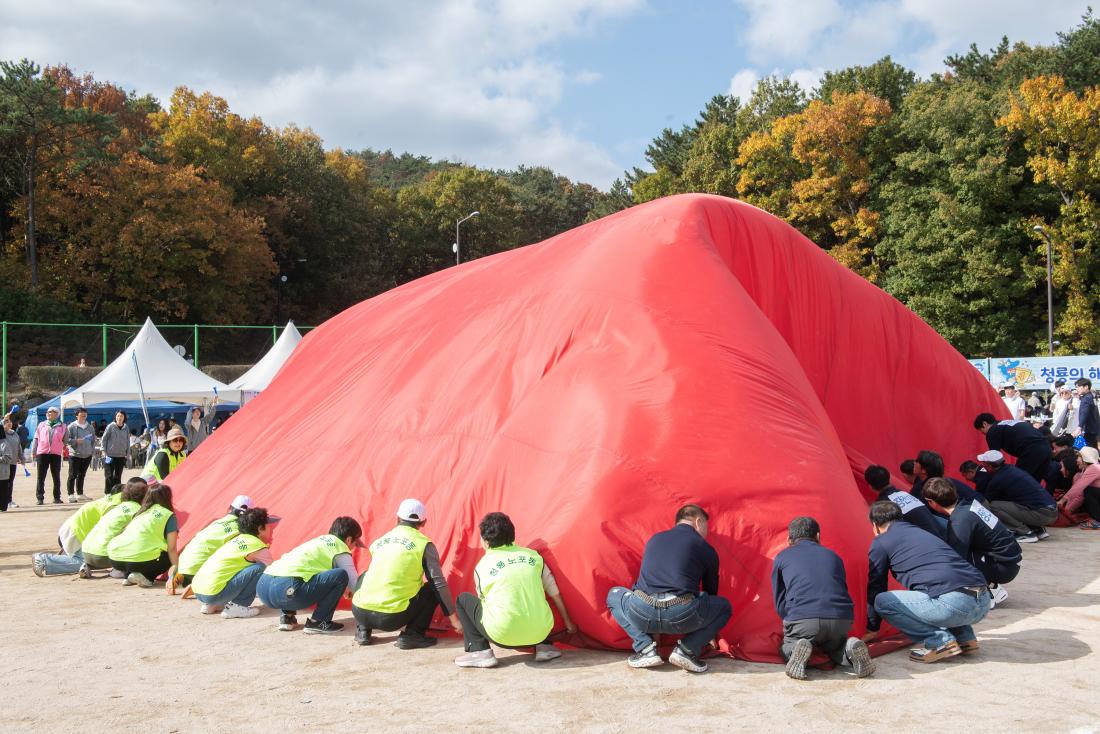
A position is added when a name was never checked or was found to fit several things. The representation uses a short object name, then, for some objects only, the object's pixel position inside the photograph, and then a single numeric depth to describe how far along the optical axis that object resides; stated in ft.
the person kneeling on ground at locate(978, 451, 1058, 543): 34.91
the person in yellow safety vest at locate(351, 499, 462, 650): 22.15
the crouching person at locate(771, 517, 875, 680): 18.86
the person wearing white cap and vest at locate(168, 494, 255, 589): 28.68
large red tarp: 22.44
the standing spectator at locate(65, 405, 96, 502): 55.31
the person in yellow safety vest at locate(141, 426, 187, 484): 40.04
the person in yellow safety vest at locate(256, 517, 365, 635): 24.02
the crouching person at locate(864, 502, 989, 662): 19.76
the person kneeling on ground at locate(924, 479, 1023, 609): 24.36
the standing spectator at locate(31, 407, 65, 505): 54.44
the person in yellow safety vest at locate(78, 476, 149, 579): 32.24
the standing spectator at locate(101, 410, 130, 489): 53.88
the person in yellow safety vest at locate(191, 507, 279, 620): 25.98
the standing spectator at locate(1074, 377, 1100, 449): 48.57
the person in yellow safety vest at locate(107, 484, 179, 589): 30.71
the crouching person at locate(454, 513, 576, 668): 20.36
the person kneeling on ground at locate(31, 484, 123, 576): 33.09
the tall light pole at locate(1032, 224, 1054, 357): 107.55
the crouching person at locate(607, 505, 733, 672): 19.51
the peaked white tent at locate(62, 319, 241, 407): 67.92
